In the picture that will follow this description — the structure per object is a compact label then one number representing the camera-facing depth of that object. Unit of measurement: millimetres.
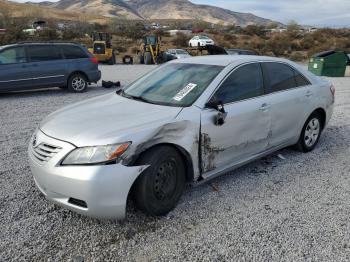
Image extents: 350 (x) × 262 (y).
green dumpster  17250
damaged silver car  3006
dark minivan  10219
